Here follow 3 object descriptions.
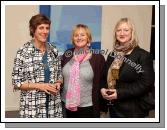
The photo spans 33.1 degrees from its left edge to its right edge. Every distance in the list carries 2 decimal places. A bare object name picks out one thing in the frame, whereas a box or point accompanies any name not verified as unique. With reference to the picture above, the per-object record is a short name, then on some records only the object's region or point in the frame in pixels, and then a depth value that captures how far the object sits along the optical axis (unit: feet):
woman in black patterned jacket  6.06
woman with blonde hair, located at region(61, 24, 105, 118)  6.09
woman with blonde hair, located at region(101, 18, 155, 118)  6.03
